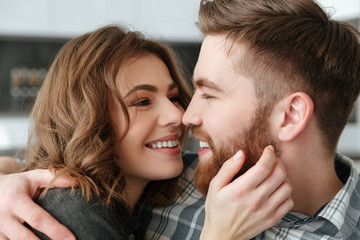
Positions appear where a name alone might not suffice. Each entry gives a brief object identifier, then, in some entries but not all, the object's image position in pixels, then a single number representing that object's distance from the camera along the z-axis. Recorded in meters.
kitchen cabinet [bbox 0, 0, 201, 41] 3.87
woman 1.34
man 1.21
